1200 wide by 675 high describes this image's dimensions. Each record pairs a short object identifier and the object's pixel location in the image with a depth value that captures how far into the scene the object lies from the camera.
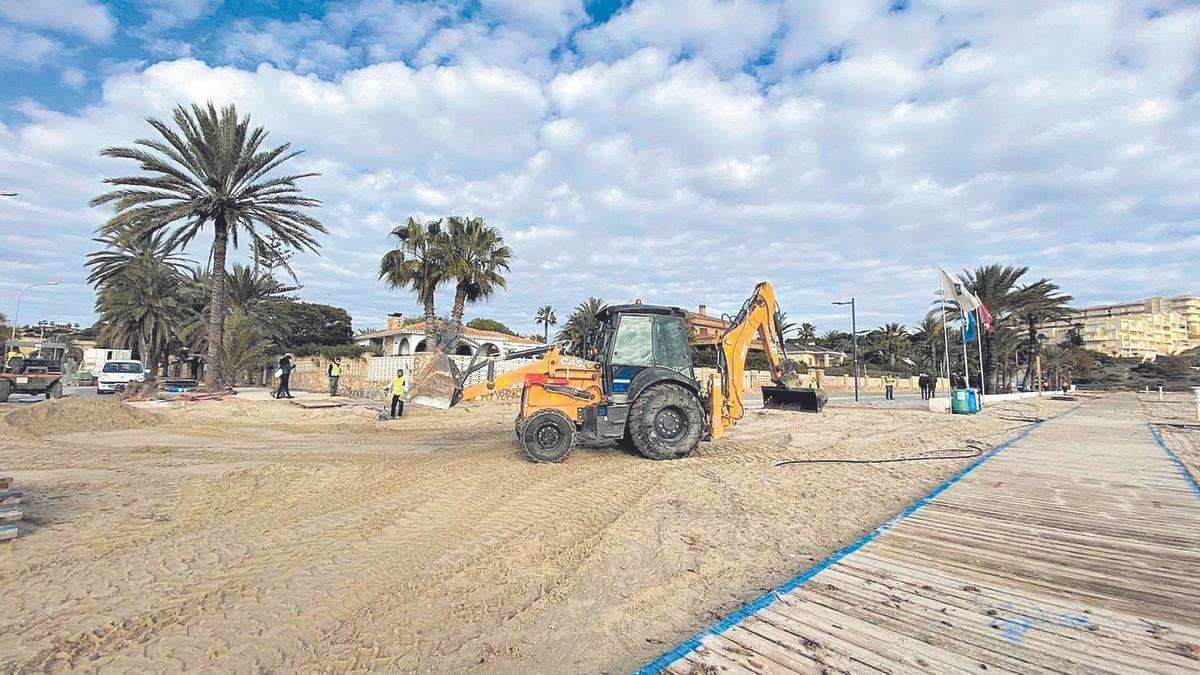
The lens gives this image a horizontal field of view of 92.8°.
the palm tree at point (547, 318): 82.12
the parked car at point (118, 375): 23.90
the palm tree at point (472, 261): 24.14
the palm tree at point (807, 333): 75.50
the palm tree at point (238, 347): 24.80
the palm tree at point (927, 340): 51.04
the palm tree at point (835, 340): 83.88
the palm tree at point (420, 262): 24.16
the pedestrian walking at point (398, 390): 15.98
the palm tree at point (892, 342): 66.69
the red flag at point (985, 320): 24.25
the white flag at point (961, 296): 22.77
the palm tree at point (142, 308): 34.34
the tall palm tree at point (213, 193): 20.05
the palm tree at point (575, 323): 51.23
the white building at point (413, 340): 37.38
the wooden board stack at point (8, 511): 4.86
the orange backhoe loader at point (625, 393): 9.12
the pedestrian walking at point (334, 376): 23.02
